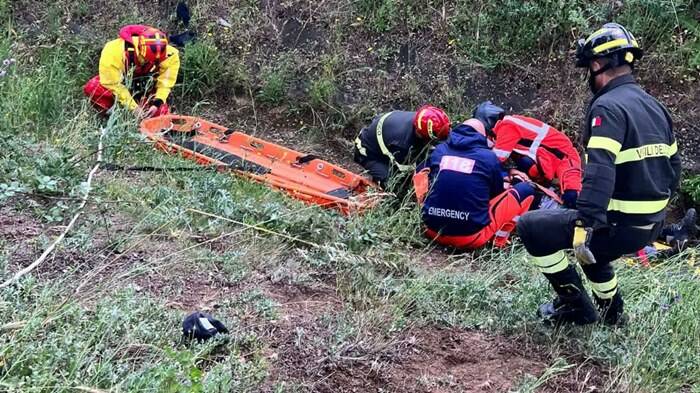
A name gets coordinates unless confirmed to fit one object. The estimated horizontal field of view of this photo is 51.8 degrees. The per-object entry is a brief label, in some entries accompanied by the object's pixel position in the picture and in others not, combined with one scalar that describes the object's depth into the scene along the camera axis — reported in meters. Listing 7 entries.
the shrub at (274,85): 8.21
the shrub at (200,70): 8.40
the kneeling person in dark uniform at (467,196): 5.70
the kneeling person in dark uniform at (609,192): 3.35
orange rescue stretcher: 6.01
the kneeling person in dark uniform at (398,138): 6.52
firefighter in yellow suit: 7.06
